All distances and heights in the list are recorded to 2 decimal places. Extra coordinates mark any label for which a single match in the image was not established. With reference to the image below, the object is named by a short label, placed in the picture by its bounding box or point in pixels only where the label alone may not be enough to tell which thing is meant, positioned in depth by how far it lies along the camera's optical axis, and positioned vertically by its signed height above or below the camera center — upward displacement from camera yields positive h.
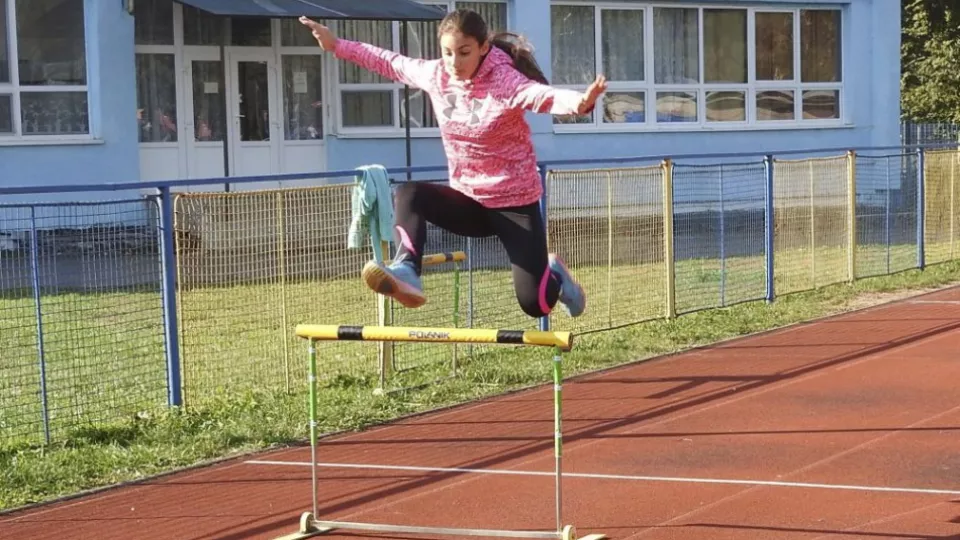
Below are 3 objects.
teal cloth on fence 9.80 -0.17
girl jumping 7.07 +0.11
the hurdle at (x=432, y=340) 6.80 -0.78
